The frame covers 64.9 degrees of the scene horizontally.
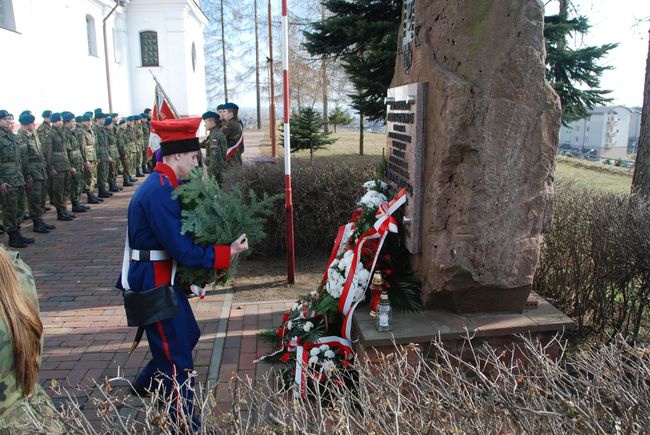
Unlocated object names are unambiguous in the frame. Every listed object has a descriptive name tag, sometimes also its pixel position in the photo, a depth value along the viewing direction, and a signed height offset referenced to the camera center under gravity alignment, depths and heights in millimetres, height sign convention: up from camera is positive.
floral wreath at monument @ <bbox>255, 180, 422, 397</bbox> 3750 -1251
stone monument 3281 -196
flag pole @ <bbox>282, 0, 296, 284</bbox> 5430 -442
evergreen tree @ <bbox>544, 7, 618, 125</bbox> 9078 +953
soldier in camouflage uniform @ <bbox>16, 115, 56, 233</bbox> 9078 -858
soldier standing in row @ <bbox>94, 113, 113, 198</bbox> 12886 -950
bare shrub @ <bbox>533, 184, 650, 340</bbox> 3682 -1104
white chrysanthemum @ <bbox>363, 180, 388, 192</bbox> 4540 -570
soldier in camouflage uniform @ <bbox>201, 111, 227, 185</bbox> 9031 -453
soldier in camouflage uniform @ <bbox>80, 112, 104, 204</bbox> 11836 -856
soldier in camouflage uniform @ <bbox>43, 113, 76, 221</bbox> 10188 -890
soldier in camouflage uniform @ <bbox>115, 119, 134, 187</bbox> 14527 -896
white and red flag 4232 +126
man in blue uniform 3062 -763
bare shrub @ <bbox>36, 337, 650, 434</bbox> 1603 -944
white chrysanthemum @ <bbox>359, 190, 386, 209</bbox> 4168 -638
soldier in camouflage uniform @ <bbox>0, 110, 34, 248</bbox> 8094 -995
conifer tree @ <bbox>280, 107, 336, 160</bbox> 12148 -235
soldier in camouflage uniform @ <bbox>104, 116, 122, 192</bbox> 13766 -908
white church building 13453 +2490
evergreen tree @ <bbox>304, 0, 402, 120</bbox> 8461 +1368
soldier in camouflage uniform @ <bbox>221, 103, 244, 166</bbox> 9570 -201
